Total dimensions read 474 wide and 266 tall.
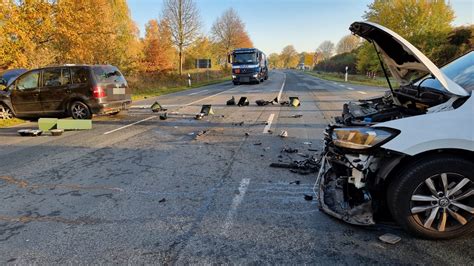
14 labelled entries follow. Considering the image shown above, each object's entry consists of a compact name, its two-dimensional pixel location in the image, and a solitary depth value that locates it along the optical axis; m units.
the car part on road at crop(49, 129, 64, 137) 8.22
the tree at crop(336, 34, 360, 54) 86.06
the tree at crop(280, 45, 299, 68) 149.50
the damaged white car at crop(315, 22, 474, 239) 2.72
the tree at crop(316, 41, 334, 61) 117.62
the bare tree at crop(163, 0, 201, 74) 37.03
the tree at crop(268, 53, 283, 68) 157.25
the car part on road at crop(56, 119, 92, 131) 8.82
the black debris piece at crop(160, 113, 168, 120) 10.33
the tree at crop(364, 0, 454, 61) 31.58
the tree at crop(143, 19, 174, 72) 39.97
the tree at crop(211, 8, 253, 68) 59.25
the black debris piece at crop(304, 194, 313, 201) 3.83
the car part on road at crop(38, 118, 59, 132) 8.56
